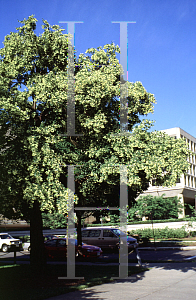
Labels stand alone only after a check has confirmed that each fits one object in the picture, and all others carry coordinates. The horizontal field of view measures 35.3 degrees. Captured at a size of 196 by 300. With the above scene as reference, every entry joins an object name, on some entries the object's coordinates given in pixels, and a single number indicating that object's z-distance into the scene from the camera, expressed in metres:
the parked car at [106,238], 24.45
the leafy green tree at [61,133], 9.89
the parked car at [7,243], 27.48
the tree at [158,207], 41.44
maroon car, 19.16
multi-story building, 53.12
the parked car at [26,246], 28.05
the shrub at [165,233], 35.81
